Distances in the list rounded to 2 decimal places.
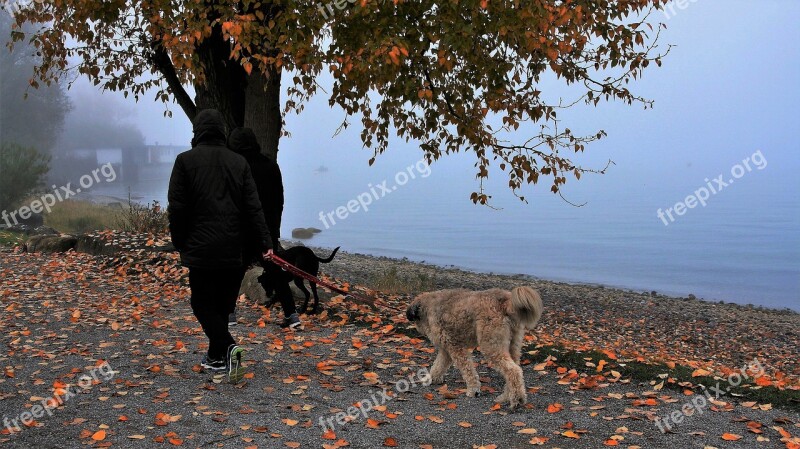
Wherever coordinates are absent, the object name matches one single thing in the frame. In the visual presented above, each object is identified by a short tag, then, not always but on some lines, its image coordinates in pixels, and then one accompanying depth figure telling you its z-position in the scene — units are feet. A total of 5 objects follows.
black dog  31.65
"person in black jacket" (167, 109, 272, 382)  21.61
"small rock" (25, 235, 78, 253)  61.72
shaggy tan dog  20.61
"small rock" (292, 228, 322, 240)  181.29
